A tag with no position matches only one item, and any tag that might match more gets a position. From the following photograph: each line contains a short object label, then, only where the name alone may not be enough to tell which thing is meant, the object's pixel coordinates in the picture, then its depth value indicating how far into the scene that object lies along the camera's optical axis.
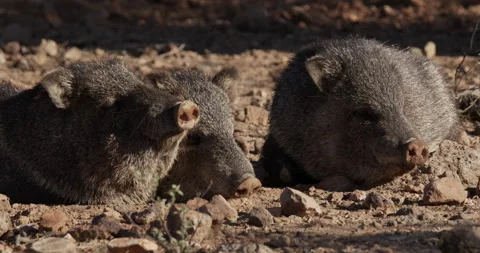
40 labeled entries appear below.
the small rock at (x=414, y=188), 14.67
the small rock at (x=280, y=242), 10.94
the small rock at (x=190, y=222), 10.85
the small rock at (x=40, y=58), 23.26
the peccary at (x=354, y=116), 14.95
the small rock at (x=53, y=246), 10.73
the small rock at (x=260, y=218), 11.94
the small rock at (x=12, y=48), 24.05
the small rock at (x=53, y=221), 11.95
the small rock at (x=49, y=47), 24.28
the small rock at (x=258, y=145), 18.12
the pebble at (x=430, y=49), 24.16
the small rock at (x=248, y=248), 10.51
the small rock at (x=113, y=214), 12.33
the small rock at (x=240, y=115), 19.28
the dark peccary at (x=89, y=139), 13.77
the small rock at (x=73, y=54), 23.67
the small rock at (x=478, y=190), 14.10
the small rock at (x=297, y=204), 12.48
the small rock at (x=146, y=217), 11.86
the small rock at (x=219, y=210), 11.52
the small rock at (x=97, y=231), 11.36
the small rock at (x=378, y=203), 13.06
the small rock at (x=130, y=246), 10.66
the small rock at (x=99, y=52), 24.29
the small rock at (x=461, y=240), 10.47
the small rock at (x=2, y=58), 23.21
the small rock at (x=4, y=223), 11.95
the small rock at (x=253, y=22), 27.28
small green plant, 10.14
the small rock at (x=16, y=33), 25.55
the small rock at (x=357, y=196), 13.70
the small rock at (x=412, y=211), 12.38
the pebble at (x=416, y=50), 23.36
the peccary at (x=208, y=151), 13.94
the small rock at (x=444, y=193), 13.16
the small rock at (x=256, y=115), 19.39
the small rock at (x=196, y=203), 12.09
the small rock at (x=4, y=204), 13.27
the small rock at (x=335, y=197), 13.90
